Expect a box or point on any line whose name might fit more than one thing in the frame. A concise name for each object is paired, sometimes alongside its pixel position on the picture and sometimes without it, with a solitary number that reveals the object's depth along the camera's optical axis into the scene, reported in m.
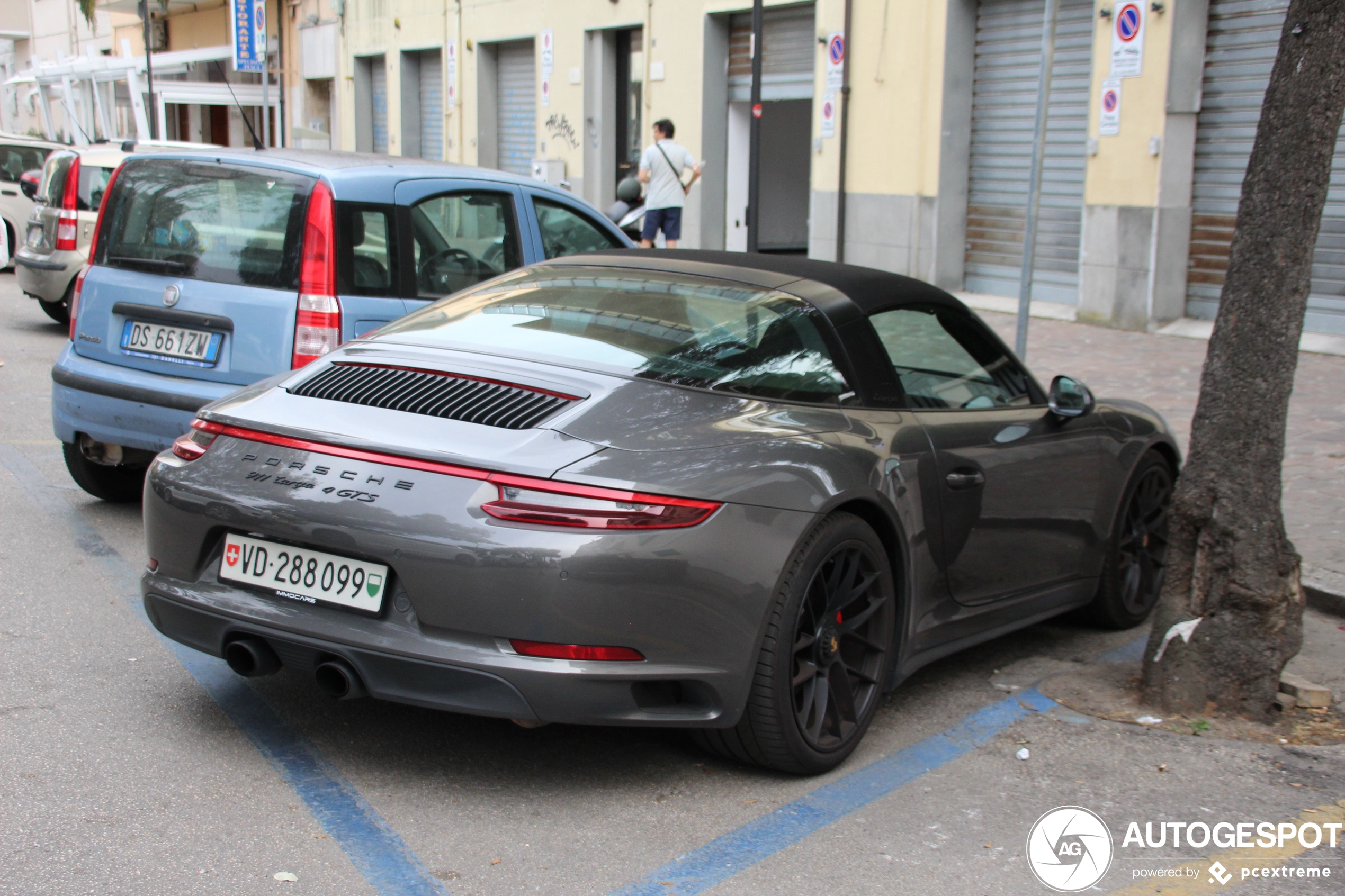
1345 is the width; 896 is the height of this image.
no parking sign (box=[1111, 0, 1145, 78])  12.47
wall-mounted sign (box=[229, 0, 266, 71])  23.22
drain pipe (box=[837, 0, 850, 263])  15.89
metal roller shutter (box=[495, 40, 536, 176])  22.95
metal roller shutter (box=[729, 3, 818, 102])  17.27
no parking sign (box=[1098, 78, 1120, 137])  12.71
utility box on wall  21.53
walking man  15.06
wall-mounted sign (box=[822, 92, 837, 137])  16.16
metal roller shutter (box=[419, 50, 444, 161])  25.84
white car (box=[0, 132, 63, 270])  16.97
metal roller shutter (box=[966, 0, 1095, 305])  13.60
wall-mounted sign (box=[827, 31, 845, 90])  15.91
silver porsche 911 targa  3.21
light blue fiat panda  5.51
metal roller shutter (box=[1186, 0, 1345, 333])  11.65
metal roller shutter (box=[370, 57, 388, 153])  28.00
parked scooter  14.95
